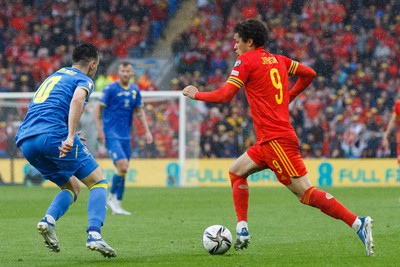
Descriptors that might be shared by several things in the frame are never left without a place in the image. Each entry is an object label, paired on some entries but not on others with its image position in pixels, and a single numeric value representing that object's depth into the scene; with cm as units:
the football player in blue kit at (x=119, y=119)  2911
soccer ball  1666
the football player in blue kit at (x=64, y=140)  1562
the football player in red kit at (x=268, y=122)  1622
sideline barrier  4531
